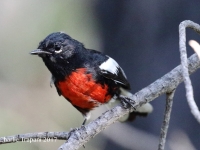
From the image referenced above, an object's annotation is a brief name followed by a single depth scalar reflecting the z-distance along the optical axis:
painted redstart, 7.41
